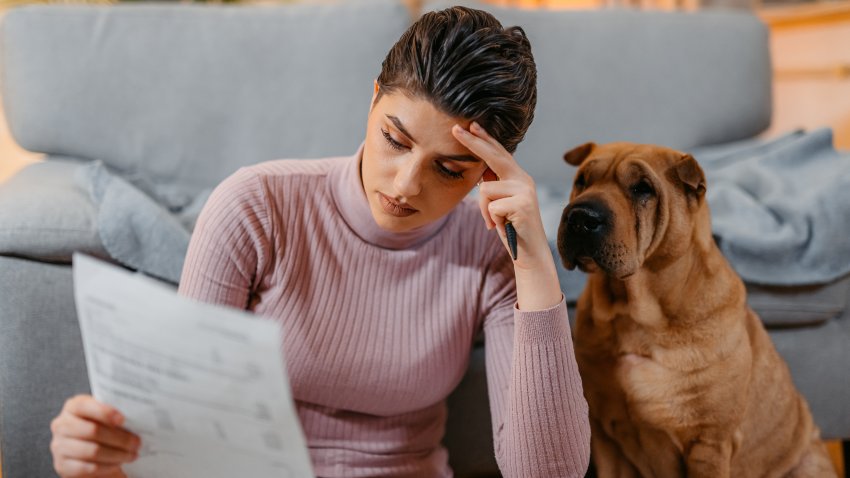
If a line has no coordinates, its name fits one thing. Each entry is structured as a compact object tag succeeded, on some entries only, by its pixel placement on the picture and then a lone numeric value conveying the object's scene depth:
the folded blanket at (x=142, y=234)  1.18
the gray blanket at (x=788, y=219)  1.36
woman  0.78
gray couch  1.45
